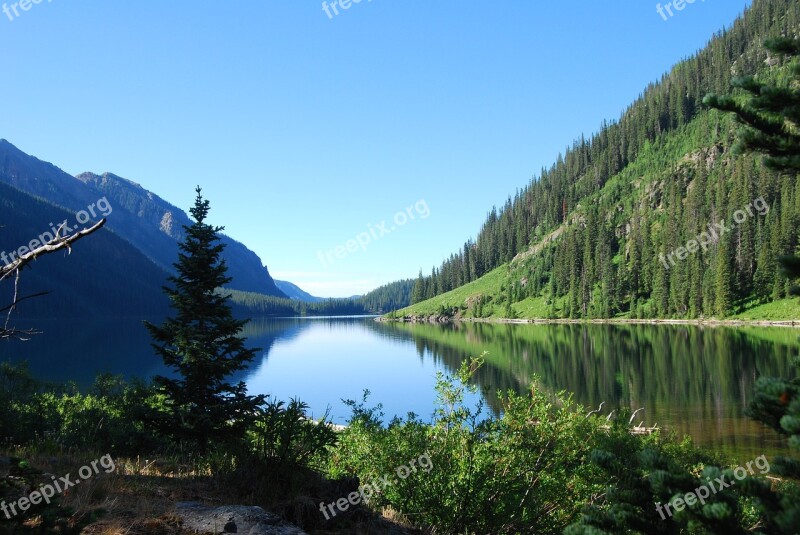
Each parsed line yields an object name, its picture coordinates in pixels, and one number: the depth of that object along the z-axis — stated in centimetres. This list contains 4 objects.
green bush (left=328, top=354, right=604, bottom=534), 1175
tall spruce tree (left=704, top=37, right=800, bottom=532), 375
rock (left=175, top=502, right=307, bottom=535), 701
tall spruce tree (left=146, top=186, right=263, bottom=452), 1656
